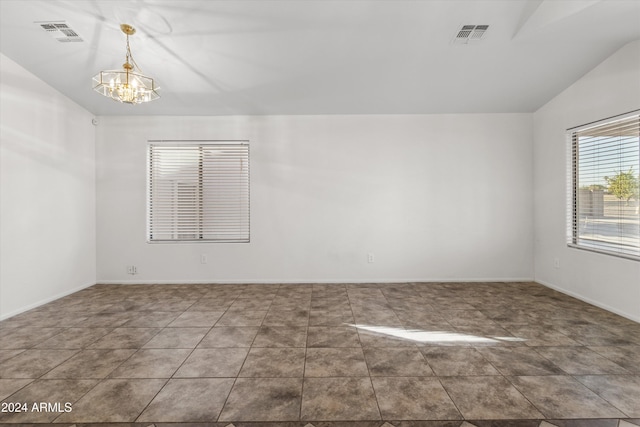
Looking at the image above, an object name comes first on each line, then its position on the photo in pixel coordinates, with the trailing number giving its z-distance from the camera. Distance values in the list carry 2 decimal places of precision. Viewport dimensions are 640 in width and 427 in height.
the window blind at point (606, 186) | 3.17
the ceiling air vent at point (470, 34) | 2.88
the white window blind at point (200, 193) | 4.60
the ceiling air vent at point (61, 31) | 2.82
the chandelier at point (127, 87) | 2.59
